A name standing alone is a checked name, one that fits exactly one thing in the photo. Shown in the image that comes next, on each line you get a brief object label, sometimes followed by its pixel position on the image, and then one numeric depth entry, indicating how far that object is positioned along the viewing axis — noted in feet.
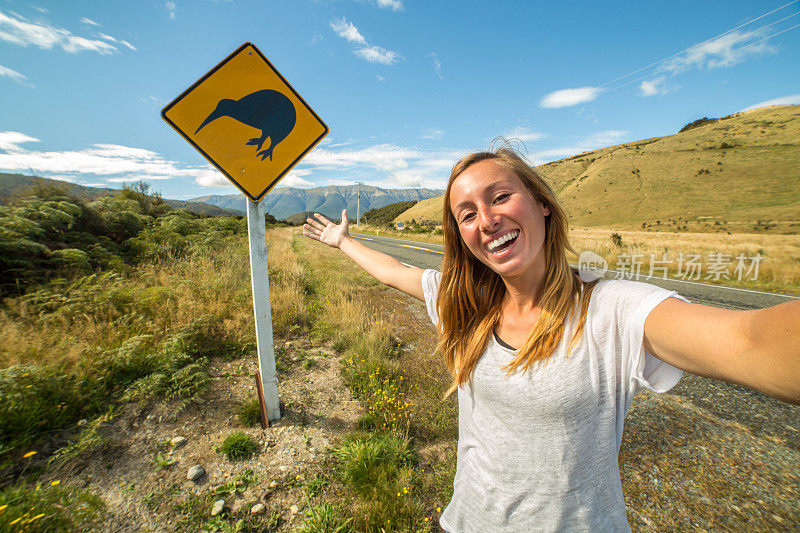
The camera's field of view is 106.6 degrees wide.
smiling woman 2.69
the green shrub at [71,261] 15.98
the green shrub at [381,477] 6.10
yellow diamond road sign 6.79
